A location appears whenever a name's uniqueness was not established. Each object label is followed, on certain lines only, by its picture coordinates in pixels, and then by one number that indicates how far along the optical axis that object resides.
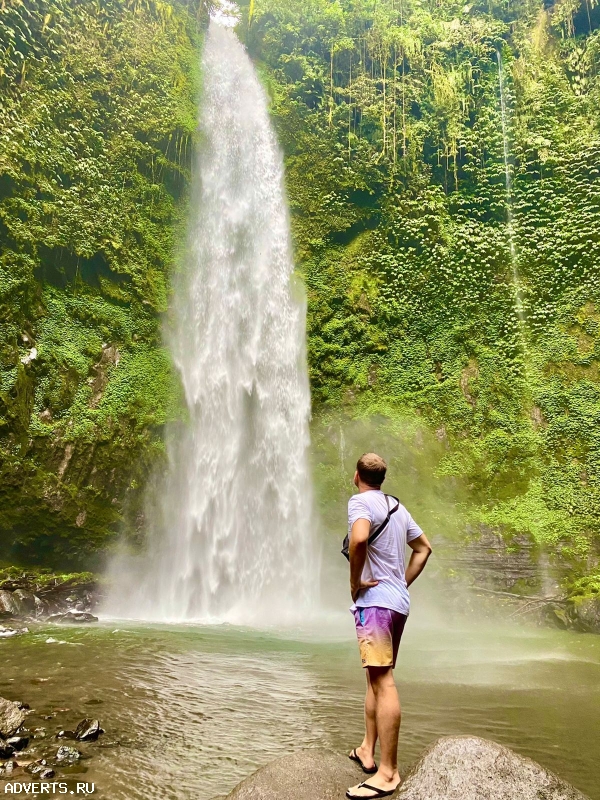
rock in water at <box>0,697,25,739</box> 3.15
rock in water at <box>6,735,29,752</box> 3.00
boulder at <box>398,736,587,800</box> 1.96
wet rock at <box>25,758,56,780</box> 2.70
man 2.24
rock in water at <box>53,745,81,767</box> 2.86
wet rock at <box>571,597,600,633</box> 9.39
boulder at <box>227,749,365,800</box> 2.14
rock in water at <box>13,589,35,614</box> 9.27
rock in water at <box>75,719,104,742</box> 3.22
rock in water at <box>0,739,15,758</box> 2.92
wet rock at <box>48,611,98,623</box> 8.98
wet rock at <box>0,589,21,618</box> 8.96
